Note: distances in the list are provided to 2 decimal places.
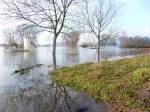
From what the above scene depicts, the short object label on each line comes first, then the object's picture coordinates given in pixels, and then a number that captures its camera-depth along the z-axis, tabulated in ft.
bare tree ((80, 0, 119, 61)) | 37.42
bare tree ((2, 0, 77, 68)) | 26.85
